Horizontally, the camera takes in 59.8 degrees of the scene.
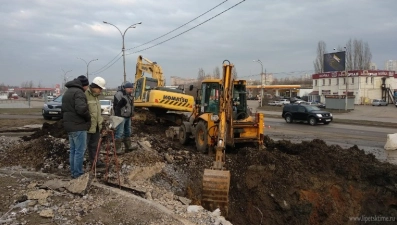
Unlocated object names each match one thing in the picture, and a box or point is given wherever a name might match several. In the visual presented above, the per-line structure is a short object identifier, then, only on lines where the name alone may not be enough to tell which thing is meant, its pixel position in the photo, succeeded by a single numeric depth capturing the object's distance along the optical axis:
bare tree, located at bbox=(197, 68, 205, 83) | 99.54
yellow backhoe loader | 8.86
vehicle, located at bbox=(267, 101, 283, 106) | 61.84
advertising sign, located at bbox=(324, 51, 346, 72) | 60.00
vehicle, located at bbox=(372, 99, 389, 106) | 59.03
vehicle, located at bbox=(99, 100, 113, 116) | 27.83
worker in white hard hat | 6.66
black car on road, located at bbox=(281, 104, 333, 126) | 27.67
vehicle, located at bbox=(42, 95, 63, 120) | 20.48
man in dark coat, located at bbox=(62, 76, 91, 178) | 6.14
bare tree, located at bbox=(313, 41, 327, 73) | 85.31
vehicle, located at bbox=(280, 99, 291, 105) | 63.63
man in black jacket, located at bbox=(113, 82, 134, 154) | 8.55
